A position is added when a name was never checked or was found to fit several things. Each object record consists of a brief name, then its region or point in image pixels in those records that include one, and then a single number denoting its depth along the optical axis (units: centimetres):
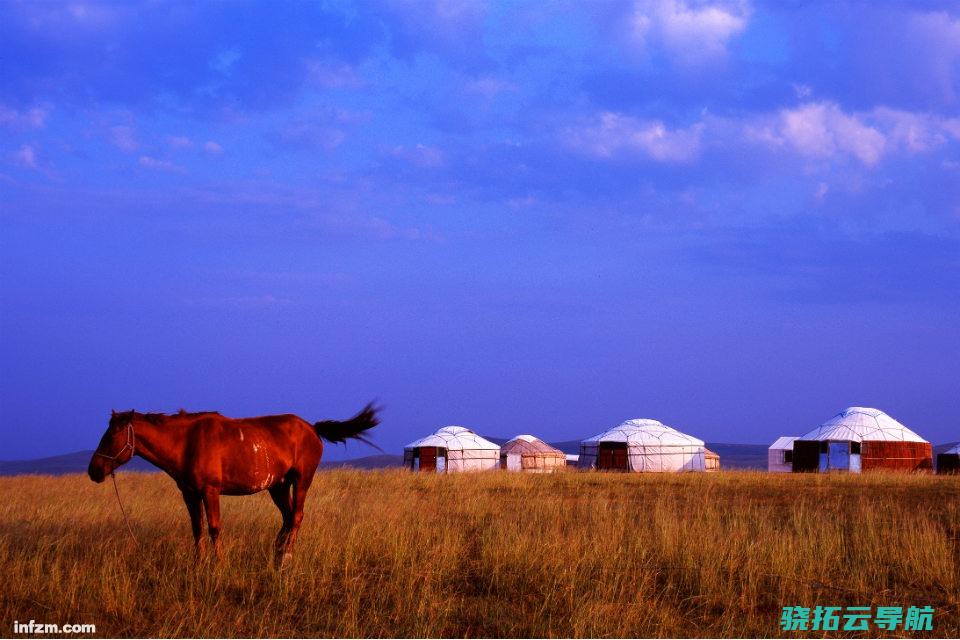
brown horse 856
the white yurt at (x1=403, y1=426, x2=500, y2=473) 4966
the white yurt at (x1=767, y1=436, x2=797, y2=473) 5381
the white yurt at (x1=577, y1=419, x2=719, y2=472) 4666
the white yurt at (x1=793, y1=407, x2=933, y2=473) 4350
